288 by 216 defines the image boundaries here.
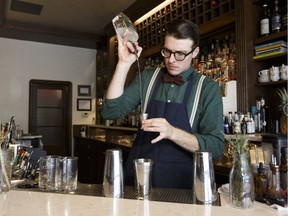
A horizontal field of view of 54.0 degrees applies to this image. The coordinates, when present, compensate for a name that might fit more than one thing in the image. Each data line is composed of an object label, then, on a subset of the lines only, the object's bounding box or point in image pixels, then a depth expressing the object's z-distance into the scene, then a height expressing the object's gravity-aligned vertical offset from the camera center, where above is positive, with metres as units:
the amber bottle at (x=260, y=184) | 1.02 -0.23
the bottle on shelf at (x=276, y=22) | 2.48 +0.88
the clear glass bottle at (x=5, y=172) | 1.12 -0.20
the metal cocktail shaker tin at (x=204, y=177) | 0.98 -0.19
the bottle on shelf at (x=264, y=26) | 2.54 +0.86
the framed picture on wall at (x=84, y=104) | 6.16 +0.38
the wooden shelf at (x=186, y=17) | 2.94 +1.27
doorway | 5.75 +0.16
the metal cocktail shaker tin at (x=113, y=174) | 1.05 -0.20
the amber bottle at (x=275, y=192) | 0.96 -0.24
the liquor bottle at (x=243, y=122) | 2.54 +0.00
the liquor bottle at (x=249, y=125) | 2.55 -0.04
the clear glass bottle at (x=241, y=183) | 0.95 -0.21
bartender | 1.36 +0.07
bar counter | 0.90 -0.29
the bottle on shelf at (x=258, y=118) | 2.65 +0.03
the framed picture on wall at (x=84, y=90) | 6.17 +0.69
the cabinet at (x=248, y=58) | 2.63 +0.59
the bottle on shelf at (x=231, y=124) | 2.65 -0.02
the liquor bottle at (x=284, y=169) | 0.99 -0.17
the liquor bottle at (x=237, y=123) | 2.46 -0.01
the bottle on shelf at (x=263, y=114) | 2.66 +0.07
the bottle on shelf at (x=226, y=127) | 2.69 -0.05
